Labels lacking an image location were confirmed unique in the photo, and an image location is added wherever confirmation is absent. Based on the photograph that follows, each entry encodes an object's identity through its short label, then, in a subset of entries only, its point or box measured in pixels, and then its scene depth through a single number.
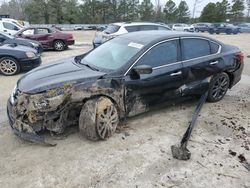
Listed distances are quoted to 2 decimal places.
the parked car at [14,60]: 5.62
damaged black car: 2.55
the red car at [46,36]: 9.79
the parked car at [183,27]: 22.87
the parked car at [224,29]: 24.02
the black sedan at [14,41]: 7.46
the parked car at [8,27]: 11.46
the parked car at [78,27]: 33.07
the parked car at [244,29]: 26.83
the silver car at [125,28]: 8.09
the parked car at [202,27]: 26.92
